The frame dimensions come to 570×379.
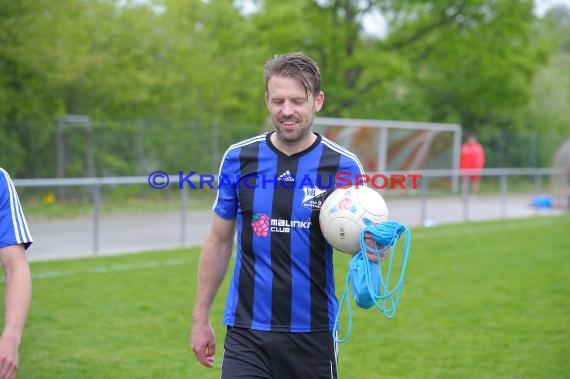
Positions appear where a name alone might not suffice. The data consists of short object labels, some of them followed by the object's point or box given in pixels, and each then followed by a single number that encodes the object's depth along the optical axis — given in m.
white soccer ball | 6.93
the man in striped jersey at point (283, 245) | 7.02
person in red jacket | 48.16
